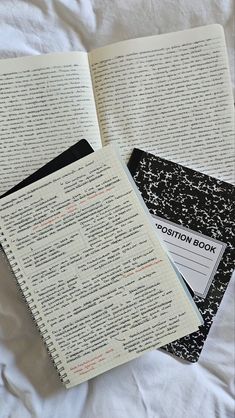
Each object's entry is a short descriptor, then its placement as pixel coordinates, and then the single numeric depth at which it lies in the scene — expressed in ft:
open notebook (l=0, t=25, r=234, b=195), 2.45
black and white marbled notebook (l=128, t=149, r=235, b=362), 2.46
